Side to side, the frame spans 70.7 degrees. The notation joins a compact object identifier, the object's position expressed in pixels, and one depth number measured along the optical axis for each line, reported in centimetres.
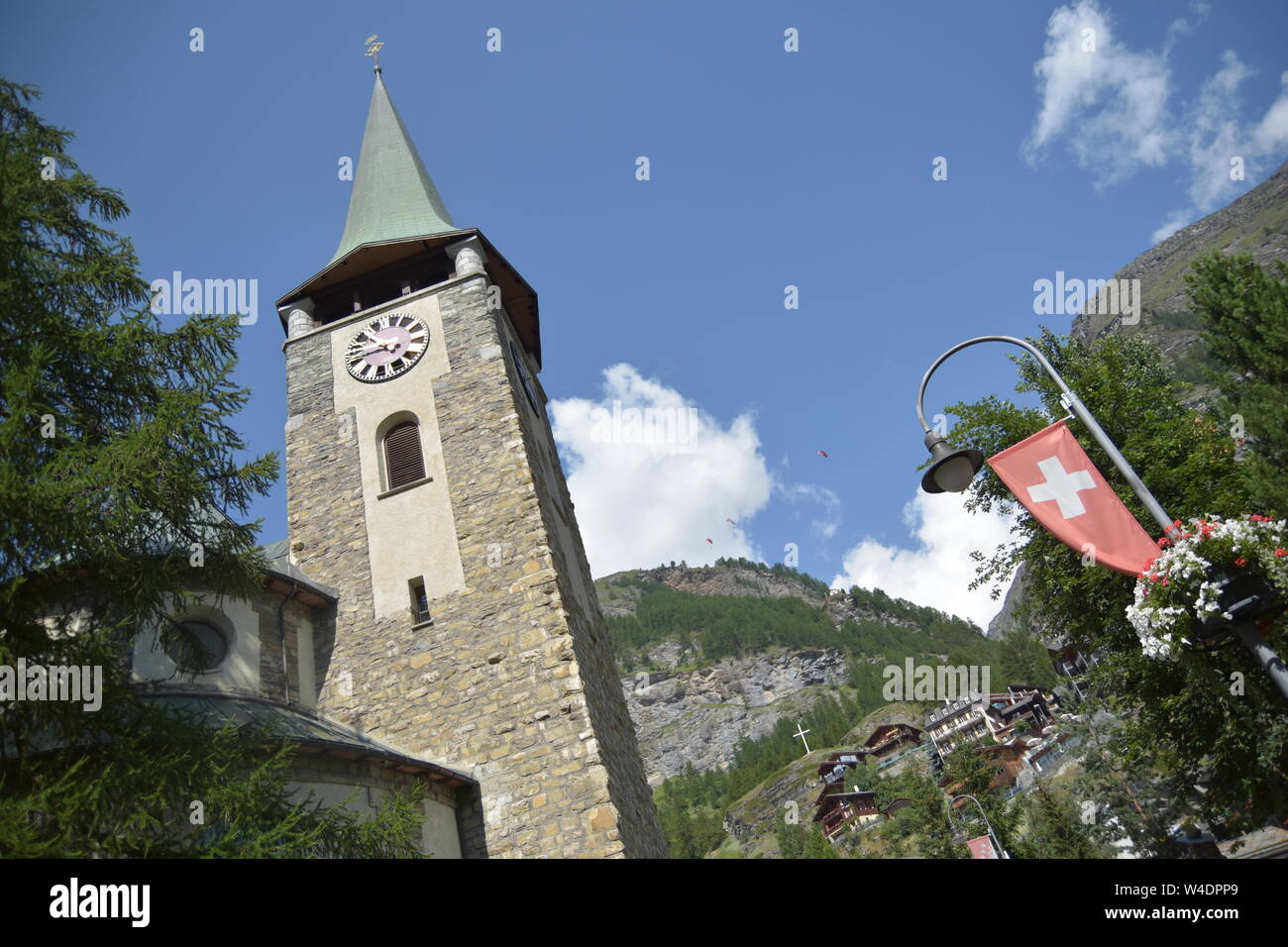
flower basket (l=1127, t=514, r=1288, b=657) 817
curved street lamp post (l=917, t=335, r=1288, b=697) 867
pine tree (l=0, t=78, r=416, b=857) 820
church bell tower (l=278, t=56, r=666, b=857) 1570
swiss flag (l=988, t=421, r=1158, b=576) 895
